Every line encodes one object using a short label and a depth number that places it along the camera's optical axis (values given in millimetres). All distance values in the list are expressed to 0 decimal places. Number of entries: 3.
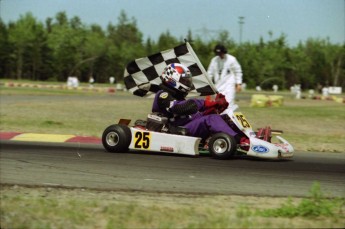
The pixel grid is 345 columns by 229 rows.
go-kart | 12906
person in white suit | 19233
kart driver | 13432
